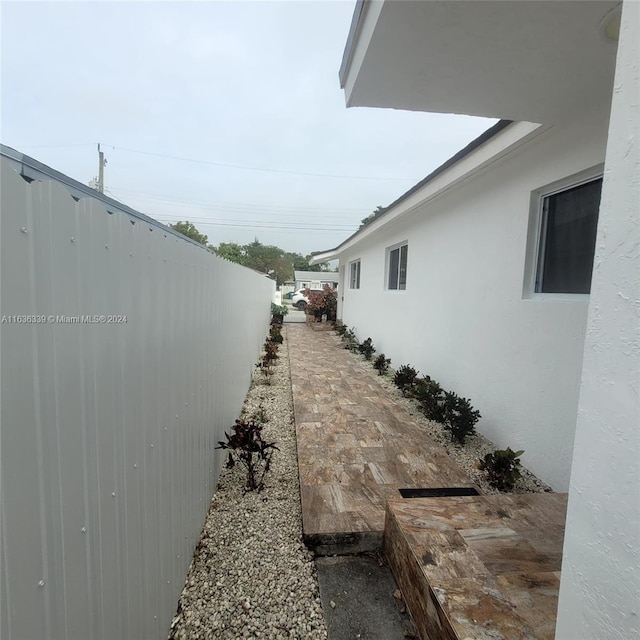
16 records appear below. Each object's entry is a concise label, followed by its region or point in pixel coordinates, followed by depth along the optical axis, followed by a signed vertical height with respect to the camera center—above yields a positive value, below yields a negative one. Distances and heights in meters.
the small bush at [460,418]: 3.58 -1.33
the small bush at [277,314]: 14.31 -1.18
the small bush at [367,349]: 7.85 -1.38
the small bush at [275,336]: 9.65 -1.45
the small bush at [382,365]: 6.57 -1.44
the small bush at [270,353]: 6.82 -1.39
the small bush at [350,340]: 9.12 -1.47
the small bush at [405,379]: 5.18 -1.35
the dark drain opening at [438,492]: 2.63 -1.57
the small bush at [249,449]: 2.77 -1.36
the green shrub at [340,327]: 11.28 -1.31
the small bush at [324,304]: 14.84 -0.68
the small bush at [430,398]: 4.05 -1.35
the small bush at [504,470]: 2.71 -1.42
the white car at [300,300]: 28.65 -1.00
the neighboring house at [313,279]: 38.84 +1.25
